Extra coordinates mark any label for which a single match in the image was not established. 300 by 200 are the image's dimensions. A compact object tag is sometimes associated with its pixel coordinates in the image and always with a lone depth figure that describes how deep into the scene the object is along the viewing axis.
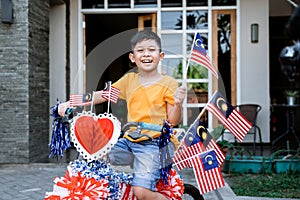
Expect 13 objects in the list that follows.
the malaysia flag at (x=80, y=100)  2.38
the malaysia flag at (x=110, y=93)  2.44
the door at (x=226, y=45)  7.80
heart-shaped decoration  2.08
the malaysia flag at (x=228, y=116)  2.31
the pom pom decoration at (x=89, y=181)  2.09
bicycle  2.09
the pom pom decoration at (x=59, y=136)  2.33
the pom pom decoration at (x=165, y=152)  2.14
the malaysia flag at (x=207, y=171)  2.35
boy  2.28
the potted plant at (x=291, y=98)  7.34
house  5.88
